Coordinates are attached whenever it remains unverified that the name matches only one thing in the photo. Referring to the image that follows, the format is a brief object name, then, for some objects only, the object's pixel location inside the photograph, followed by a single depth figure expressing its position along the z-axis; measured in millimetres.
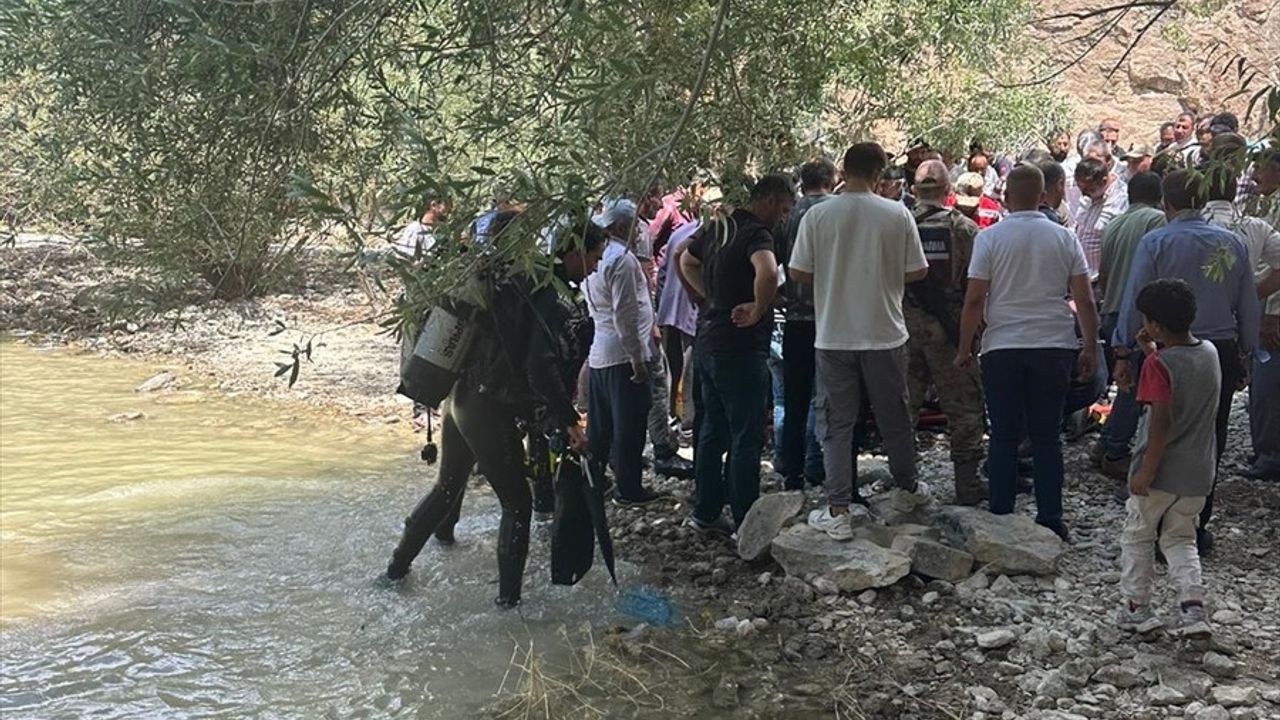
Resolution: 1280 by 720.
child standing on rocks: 4512
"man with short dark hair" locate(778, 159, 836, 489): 6438
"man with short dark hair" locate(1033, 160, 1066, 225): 6902
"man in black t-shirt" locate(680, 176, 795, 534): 5848
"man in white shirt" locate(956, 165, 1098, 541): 5508
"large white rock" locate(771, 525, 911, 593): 5512
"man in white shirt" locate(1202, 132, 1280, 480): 5742
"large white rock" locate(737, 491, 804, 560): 6008
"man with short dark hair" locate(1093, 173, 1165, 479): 6227
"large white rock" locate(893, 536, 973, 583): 5520
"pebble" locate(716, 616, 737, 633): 5434
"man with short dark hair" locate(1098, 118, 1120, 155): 10172
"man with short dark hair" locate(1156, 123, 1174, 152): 10031
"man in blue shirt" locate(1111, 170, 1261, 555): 5375
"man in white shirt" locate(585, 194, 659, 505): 6227
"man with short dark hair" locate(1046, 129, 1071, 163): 9742
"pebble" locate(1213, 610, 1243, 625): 4855
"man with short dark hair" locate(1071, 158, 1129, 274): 7414
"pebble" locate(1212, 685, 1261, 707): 4152
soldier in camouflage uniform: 6191
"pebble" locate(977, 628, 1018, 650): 4871
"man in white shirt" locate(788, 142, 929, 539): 5590
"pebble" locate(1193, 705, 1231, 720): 4055
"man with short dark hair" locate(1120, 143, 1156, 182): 8312
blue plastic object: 5609
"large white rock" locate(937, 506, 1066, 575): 5461
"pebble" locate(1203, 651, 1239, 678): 4379
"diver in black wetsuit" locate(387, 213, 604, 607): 5125
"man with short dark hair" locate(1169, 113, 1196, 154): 9422
